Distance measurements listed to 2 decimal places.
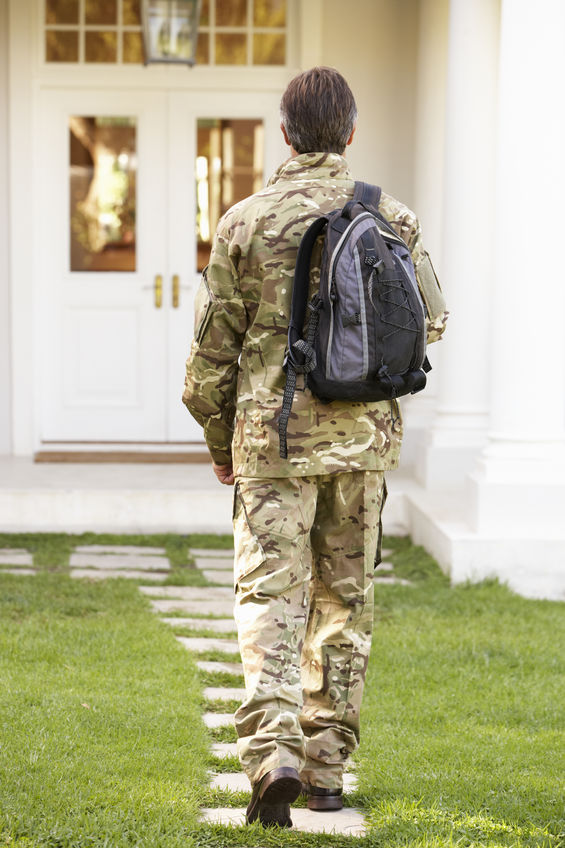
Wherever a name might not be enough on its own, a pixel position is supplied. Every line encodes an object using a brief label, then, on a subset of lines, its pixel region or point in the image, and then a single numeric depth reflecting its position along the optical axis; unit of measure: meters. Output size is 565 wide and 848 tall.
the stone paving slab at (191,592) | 10.98
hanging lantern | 14.15
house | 16.50
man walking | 5.57
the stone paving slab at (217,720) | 7.42
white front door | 16.83
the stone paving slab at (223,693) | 7.98
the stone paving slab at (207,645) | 9.18
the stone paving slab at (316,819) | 5.75
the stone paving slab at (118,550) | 12.88
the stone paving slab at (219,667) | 8.60
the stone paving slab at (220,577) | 11.64
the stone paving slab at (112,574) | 11.56
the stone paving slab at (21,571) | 11.59
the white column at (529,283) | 11.23
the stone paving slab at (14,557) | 12.20
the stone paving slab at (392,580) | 11.61
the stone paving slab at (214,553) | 12.95
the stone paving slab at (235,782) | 6.32
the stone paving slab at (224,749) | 6.81
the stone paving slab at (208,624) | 9.87
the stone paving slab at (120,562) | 12.16
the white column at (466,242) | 13.32
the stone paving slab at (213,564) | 12.32
